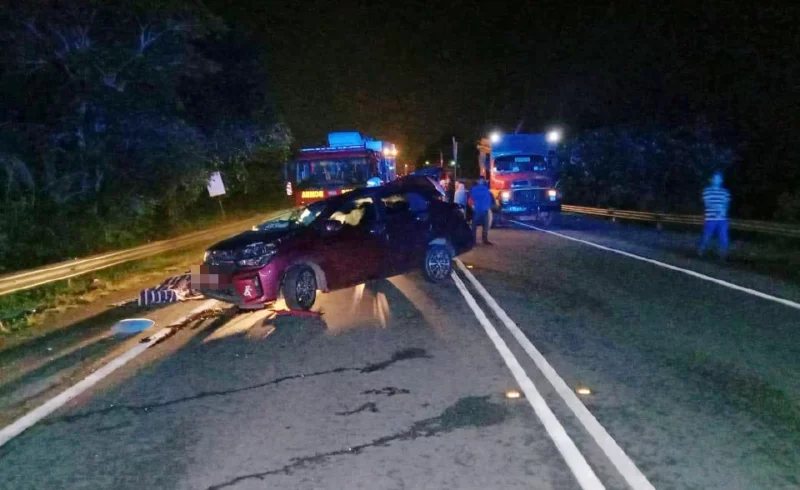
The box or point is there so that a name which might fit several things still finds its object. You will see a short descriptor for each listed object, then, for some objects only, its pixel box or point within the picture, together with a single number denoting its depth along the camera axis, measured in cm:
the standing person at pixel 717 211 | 1845
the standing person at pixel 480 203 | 2170
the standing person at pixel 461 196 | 2514
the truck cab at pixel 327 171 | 2597
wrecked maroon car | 1192
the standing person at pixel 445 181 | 3933
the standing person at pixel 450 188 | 3612
